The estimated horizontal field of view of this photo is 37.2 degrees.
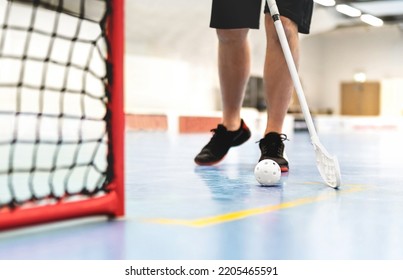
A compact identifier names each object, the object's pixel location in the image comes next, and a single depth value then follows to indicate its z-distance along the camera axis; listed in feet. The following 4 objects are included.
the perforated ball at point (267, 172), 4.93
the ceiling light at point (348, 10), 38.22
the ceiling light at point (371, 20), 43.45
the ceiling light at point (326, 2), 35.27
